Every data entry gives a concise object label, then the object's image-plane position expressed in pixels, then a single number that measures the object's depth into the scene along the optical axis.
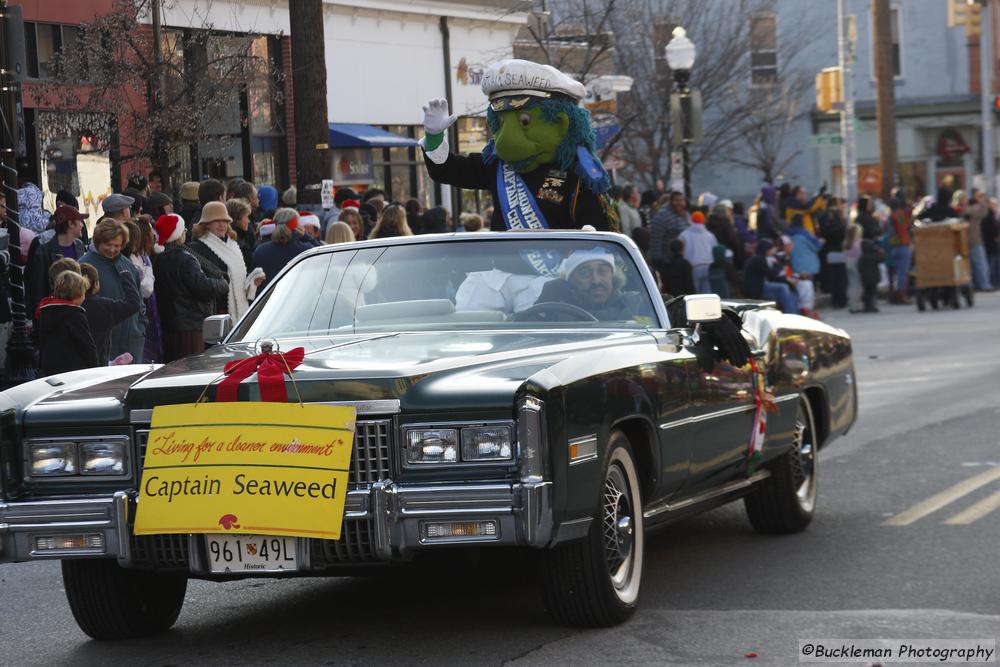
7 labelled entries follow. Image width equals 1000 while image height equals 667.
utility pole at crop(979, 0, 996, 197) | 40.44
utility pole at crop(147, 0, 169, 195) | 19.48
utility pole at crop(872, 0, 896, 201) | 35.18
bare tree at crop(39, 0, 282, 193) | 19.27
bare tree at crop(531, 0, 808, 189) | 35.84
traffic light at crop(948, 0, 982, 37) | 34.97
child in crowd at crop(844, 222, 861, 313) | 28.00
